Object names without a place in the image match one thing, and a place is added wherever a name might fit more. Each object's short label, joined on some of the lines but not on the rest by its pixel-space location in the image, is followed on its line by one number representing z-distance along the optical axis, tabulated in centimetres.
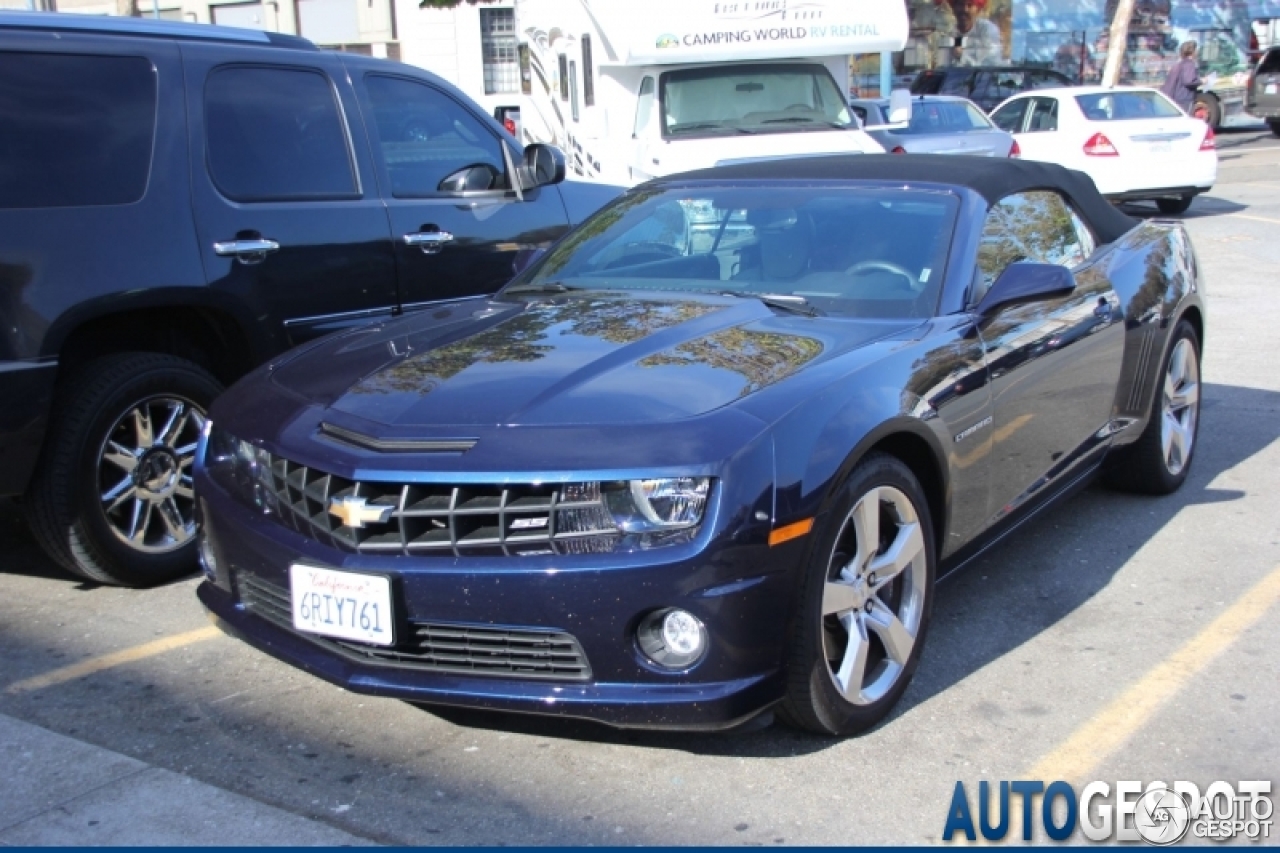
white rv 1143
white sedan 1611
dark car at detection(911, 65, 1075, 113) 2559
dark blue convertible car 332
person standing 2291
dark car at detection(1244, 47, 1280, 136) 2878
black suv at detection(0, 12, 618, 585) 465
